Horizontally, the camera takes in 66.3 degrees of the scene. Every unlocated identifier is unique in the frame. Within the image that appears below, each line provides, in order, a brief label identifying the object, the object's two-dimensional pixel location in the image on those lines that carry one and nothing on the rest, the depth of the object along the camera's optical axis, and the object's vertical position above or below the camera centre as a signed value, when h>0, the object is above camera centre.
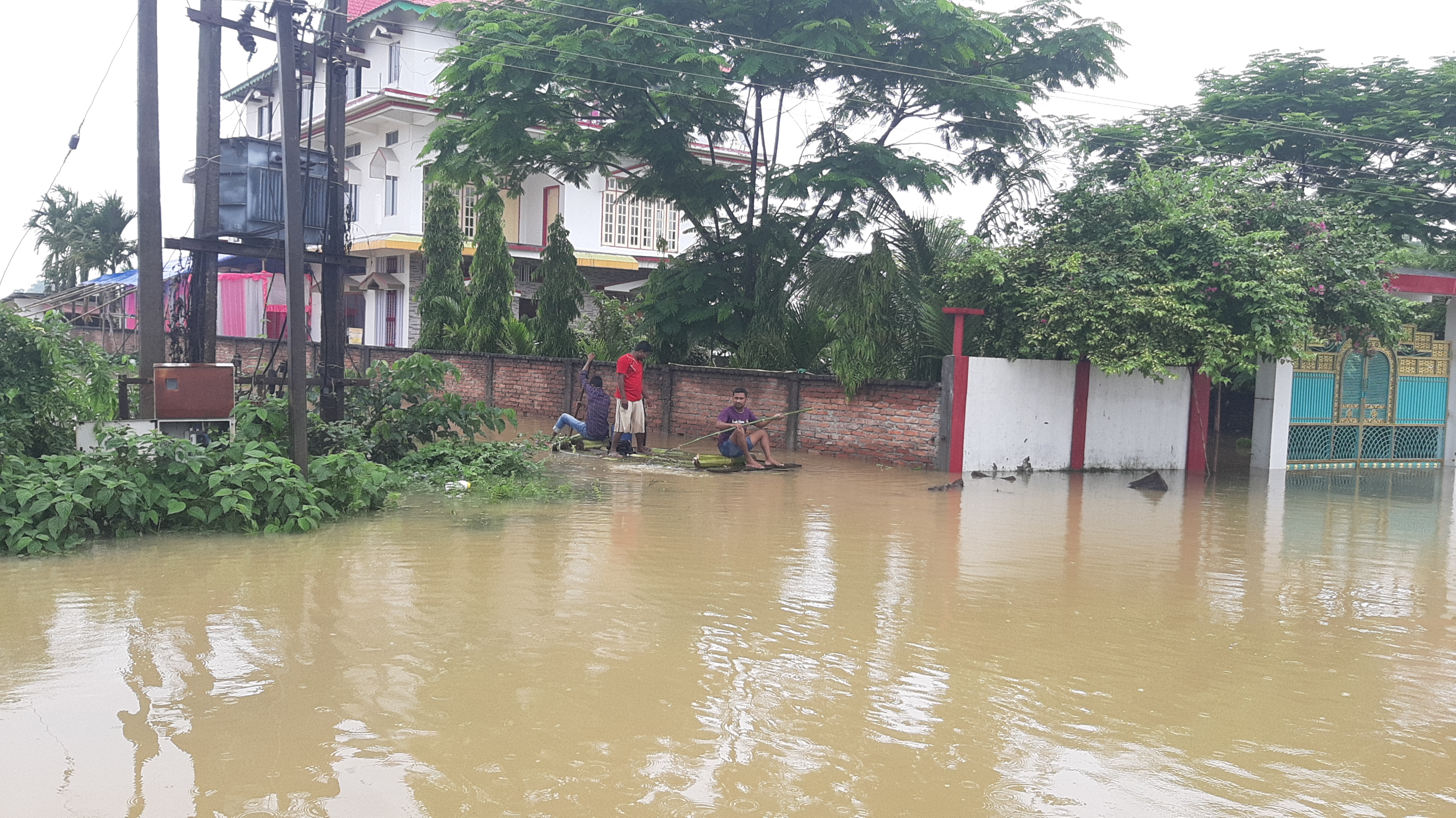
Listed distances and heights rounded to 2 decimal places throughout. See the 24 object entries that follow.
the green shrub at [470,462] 12.57 -1.36
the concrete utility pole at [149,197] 10.42 +1.30
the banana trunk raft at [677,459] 14.69 -1.47
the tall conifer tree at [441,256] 28.06 +2.27
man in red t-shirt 15.75 -0.63
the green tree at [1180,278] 14.60 +1.22
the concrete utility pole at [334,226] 12.40 +1.29
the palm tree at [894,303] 16.33 +0.83
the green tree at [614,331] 22.69 +0.38
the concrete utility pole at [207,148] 11.42 +1.94
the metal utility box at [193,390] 9.93 -0.49
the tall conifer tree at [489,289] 26.09 +1.36
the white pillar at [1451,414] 19.14 -0.65
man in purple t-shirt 14.73 -1.04
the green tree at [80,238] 41.56 +3.56
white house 29.81 +4.17
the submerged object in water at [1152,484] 14.76 -1.56
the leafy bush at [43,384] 9.23 -0.46
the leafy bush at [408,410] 12.93 -0.78
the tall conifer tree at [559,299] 24.38 +1.08
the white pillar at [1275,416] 17.48 -0.71
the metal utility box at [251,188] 11.48 +1.55
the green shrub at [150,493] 8.26 -1.25
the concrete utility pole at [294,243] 10.30 +0.90
